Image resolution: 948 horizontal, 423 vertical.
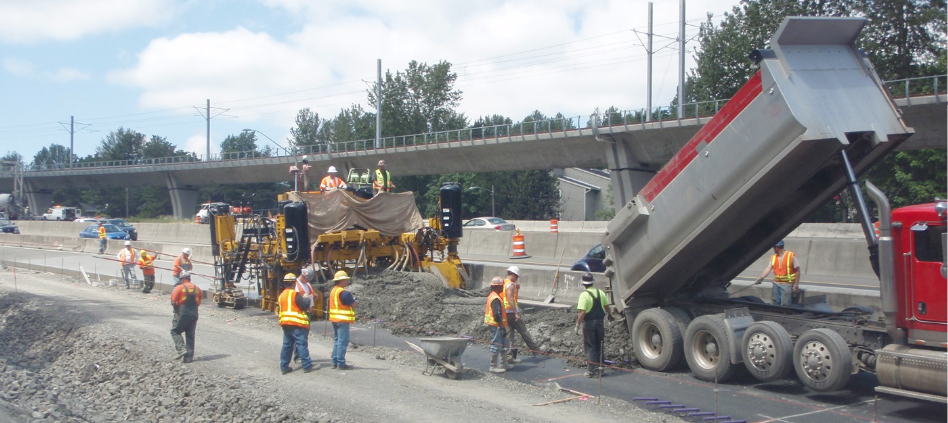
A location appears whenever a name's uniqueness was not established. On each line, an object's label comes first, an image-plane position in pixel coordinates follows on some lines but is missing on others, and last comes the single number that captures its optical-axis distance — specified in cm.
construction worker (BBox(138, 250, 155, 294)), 2106
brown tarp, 1600
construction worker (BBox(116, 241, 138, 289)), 2242
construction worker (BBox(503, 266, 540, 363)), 1091
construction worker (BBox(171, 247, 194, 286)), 1847
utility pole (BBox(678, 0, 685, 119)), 3509
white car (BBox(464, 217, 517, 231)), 4290
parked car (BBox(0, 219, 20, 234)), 5447
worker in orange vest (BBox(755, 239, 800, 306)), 1239
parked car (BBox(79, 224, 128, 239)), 4464
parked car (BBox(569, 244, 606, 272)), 1872
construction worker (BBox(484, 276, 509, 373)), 1064
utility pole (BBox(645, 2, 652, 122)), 3822
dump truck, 790
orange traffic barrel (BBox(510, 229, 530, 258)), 3097
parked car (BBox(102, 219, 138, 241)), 4769
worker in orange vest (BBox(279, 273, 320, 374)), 1045
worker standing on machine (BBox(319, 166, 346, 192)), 1673
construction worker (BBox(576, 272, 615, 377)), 1035
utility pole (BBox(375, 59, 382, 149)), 5147
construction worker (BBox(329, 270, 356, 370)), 1059
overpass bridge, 2938
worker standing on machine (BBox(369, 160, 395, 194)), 1766
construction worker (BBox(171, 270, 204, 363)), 1170
